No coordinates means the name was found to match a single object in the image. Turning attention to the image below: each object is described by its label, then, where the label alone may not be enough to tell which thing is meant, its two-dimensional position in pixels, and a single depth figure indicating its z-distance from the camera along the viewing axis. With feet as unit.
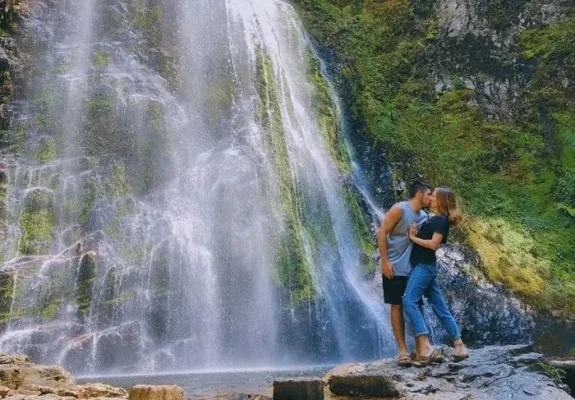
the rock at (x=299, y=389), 13.17
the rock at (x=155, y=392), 15.04
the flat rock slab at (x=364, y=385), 14.03
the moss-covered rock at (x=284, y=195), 38.86
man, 16.47
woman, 16.12
